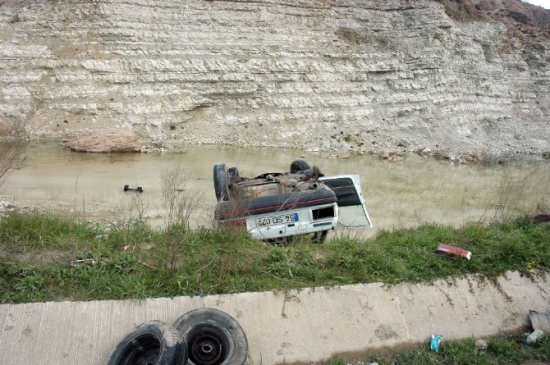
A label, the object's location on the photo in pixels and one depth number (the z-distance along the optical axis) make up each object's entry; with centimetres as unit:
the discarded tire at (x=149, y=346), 343
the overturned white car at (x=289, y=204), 618
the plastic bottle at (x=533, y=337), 448
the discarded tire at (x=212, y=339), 376
